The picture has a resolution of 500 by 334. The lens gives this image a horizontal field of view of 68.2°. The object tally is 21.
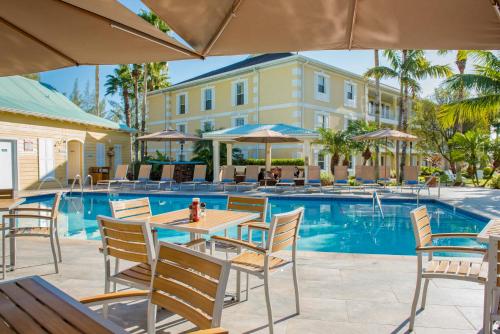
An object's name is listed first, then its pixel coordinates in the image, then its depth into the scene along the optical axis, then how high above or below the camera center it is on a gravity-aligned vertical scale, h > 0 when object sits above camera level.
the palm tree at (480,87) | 12.41 +2.75
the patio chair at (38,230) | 4.21 -0.76
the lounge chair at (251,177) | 15.33 -0.44
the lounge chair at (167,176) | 16.31 -0.42
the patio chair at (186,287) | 1.61 -0.58
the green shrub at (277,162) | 19.09 +0.24
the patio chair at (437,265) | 2.83 -0.82
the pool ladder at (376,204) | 10.56 -1.20
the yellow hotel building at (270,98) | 20.50 +4.24
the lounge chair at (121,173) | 16.41 -0.29
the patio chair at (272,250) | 2.92 -0.69
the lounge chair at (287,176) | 15.28 -0.39
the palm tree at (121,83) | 25.27 +5.96
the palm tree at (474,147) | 18.20 +0.97
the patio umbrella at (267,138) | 14.34 +1.17
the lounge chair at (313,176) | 14.68 -0.38
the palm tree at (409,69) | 17.75 +4.72
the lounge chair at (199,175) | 15.99 -0.37
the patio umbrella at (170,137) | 16.05 +1.31
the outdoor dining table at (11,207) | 4.11 -0.45
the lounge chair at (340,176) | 14.53 -0.38
